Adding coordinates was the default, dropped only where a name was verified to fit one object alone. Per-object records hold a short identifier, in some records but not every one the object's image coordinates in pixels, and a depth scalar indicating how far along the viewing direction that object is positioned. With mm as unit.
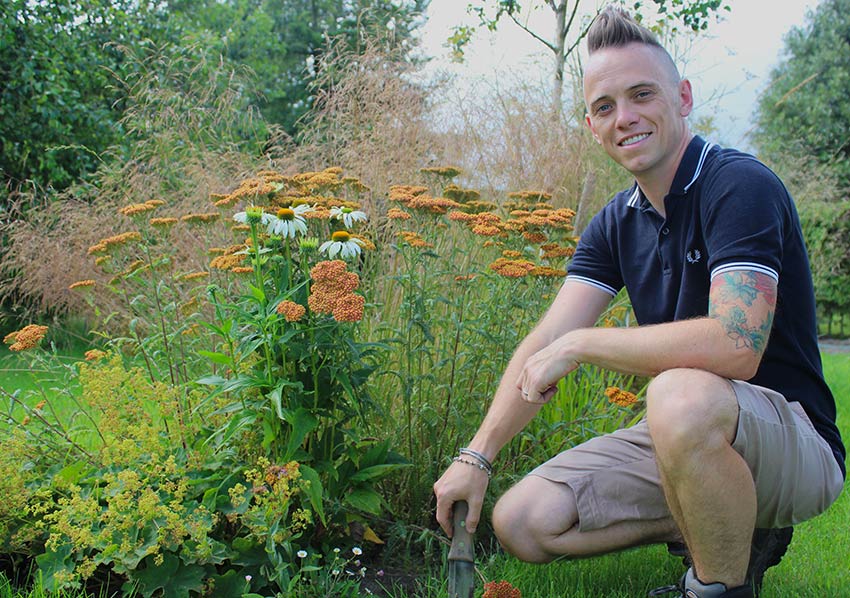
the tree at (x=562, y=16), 7727
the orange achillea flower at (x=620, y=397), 2268
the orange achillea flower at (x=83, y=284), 2527
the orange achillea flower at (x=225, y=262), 2189
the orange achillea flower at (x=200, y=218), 2488
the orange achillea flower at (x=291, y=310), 1800
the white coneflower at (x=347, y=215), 2160
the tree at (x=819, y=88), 17844
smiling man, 1754
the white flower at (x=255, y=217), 1908
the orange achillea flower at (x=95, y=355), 2422
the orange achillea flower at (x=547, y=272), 2348
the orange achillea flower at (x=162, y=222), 2439
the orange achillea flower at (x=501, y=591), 1701
